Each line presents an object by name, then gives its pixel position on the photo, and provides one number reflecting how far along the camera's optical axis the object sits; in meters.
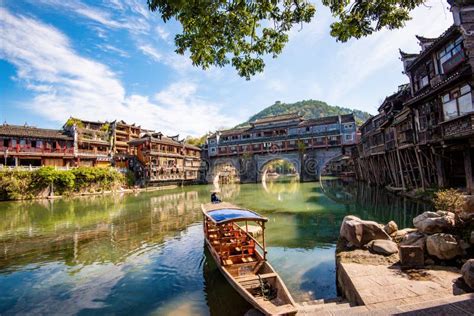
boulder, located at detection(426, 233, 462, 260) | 6.69
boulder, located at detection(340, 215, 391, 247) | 8.54
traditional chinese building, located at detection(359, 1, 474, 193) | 14.08
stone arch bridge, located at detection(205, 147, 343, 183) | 51.39
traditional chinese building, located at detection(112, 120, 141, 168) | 56.41
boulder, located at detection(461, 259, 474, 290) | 5.05
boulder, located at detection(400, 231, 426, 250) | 7.31
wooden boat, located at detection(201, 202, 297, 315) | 6.02
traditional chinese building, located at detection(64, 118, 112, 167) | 43.50
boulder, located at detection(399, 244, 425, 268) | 6.74
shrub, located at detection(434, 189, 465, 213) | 8.44
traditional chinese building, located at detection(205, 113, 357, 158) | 50.09
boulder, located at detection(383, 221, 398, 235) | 9.46
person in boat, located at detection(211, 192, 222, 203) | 15.61
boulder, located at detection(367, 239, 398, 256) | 7.64
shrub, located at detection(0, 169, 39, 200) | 31.16
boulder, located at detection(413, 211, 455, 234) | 7.36
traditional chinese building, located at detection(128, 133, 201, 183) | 49.31
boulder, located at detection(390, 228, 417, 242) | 8.92
